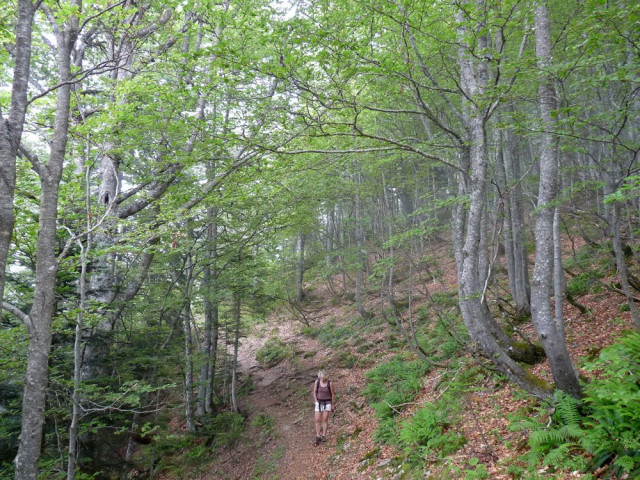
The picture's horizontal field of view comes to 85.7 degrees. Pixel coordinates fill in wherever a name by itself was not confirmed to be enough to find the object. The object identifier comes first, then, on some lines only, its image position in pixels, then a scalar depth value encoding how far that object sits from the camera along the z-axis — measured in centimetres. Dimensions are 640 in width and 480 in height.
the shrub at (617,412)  326
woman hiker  841
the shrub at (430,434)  532
